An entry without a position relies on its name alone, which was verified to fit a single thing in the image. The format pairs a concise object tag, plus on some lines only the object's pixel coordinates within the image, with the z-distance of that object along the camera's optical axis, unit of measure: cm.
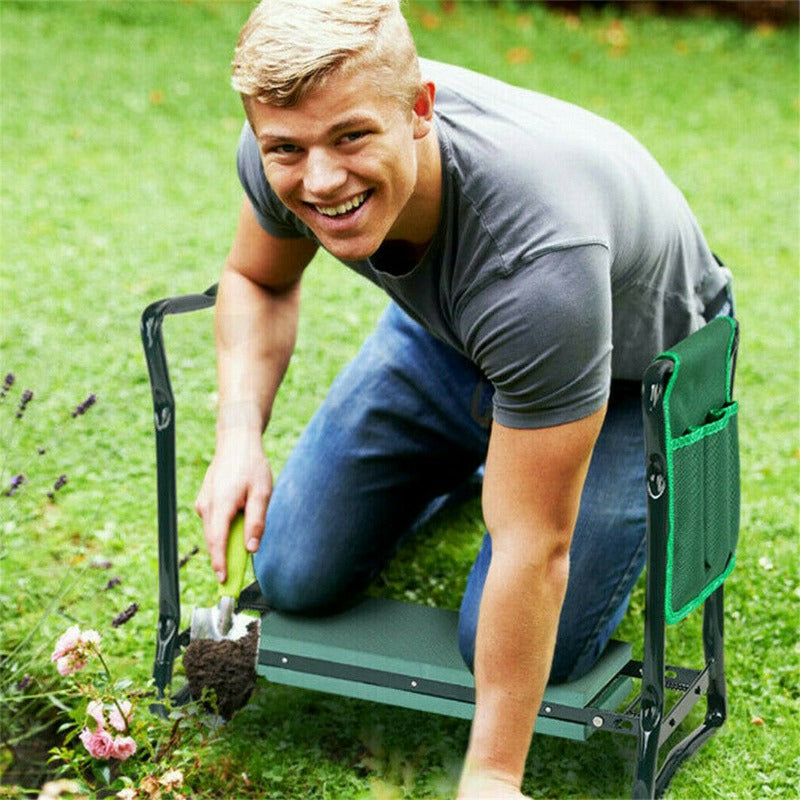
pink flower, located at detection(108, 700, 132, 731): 221
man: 206
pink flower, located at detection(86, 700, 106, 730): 218
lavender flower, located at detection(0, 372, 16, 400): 260
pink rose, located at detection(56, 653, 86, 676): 219
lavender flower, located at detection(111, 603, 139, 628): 248
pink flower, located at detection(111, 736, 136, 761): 220
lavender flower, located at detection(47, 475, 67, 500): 257
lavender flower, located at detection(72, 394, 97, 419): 263
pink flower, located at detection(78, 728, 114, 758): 220
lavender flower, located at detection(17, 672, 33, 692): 251
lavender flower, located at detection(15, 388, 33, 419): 260
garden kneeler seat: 225
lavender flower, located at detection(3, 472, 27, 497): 259
